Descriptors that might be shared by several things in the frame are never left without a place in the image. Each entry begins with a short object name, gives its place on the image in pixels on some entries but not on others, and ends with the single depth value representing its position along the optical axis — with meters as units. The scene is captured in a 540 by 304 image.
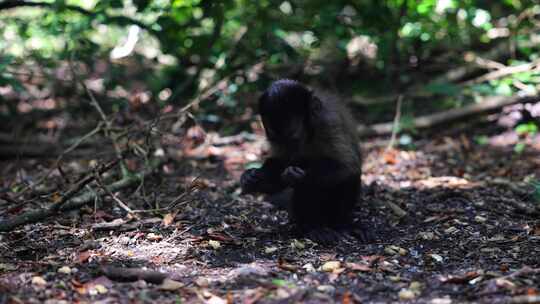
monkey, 4.23
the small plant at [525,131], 6.97
